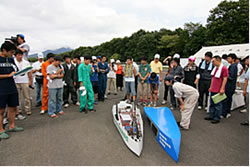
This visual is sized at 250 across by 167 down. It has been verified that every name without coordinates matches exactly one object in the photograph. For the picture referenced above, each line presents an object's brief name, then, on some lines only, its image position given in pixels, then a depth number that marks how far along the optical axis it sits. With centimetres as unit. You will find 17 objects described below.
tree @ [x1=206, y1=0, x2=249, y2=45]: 2892
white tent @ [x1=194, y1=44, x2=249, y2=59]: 2143
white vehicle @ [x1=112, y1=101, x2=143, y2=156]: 272
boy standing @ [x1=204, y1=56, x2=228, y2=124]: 402
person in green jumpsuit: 473
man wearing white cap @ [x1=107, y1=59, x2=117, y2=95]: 737
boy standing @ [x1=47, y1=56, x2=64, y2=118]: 433
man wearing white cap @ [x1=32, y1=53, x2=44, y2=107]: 526
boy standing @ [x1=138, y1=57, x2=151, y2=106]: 555
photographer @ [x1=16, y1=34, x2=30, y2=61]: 433
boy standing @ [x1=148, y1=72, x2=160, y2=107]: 541
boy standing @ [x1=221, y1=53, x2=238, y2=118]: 452
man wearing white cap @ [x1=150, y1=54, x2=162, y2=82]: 608
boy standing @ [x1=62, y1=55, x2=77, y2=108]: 554
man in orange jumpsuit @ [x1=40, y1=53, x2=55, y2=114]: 457
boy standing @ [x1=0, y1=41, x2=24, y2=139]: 313
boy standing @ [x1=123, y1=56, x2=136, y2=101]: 568
